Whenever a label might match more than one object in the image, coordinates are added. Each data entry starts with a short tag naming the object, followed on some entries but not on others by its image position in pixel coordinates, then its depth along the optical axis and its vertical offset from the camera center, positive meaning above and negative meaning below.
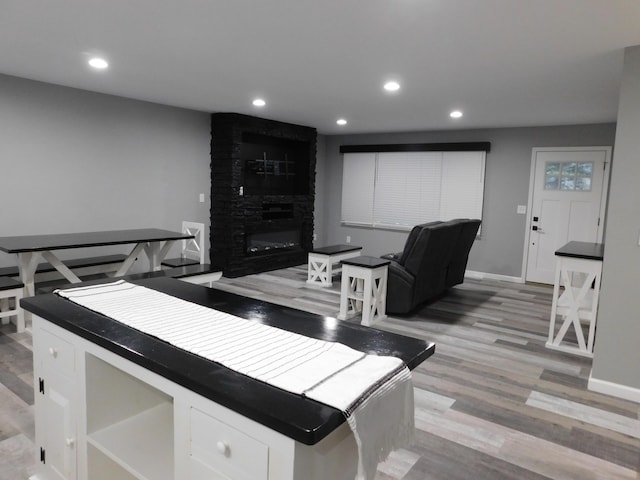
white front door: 6.05 +0.02
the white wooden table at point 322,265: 6.01 -0.94
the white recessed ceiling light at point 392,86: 4.11 +1.01
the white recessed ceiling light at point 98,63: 3.62 +1.00
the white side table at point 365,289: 4.39 -0.93
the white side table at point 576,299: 3.65 -0.81
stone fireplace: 6.23 -0.02
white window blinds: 6.97 +0.16
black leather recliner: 4.52 -0.70
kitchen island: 1.05 -0.60
